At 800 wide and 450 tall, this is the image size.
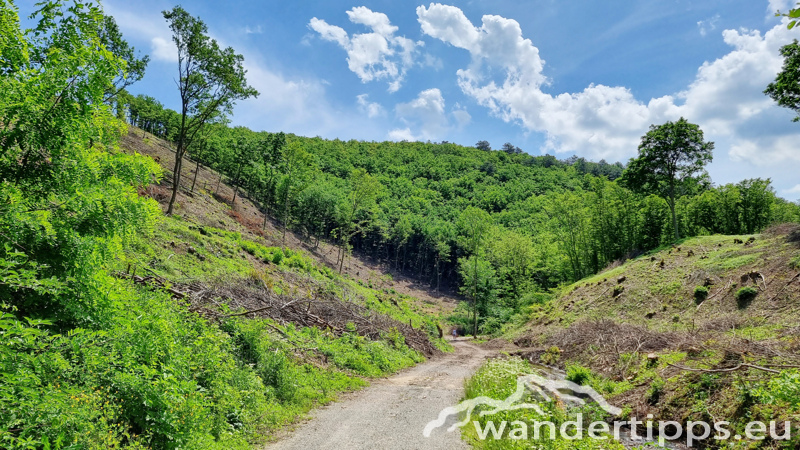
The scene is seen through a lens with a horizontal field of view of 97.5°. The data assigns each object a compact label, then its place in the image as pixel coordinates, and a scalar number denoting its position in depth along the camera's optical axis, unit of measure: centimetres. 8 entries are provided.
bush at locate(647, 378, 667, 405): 967
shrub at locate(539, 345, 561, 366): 1795
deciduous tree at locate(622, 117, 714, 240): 3209
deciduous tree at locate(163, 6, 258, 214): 2189
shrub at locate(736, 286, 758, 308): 1466
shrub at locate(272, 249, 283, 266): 2208
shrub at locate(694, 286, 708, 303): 1722
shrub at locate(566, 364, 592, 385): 1293
